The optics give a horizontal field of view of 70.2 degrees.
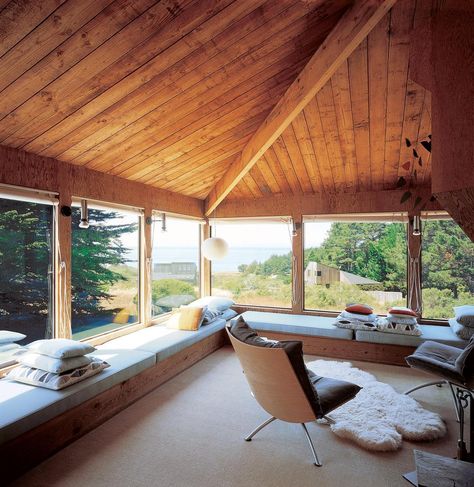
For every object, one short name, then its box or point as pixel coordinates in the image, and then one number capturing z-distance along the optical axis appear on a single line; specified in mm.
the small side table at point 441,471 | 1625
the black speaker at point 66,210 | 3260
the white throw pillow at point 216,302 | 5205
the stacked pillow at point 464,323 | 3883
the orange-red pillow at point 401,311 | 4125
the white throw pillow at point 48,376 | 2510
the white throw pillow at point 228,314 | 5191
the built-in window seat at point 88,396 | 2143
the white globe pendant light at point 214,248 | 5059
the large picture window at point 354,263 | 4898
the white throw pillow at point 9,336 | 2857
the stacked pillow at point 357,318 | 4293
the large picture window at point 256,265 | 5539
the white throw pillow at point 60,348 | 2629
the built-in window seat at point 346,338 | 4047
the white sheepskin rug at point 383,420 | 2490
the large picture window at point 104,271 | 3516
